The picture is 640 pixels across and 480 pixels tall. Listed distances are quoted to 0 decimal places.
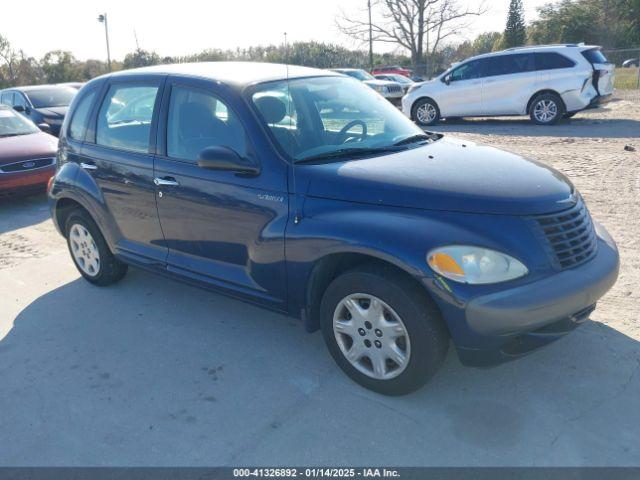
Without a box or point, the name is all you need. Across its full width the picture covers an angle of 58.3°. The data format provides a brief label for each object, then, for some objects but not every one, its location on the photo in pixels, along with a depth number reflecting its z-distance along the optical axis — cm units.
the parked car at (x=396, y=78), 2607
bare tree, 4922
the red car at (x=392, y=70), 3919
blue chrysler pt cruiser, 290
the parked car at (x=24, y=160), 809
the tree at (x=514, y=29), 5119
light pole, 3879
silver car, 1282
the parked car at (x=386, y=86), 2064
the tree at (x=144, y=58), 3346
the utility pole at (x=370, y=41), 4788
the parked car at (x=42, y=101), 1326
